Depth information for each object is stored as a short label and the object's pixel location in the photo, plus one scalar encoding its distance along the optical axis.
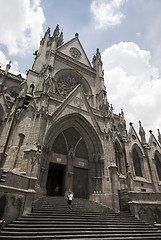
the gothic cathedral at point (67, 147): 11.06
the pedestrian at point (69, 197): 10.19
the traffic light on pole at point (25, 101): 7.00
